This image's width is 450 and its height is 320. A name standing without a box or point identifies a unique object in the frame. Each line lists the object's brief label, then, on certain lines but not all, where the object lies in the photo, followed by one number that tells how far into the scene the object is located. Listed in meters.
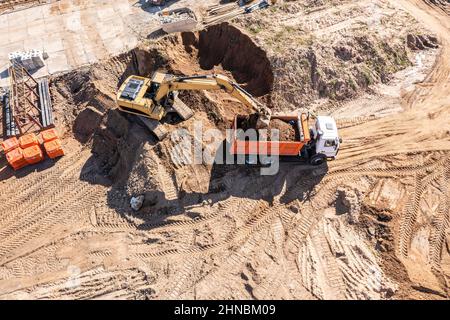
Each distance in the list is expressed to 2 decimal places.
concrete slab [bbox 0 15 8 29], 20.31
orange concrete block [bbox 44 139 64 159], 15.28
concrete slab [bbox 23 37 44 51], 19.07
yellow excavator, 13.74
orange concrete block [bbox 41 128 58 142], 15.62
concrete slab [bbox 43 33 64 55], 18.97
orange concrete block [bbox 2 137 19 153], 15.25
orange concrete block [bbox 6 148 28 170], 14.96
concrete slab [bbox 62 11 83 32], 19.97
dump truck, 13.73
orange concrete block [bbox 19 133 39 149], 15.35
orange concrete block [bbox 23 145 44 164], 15.12
